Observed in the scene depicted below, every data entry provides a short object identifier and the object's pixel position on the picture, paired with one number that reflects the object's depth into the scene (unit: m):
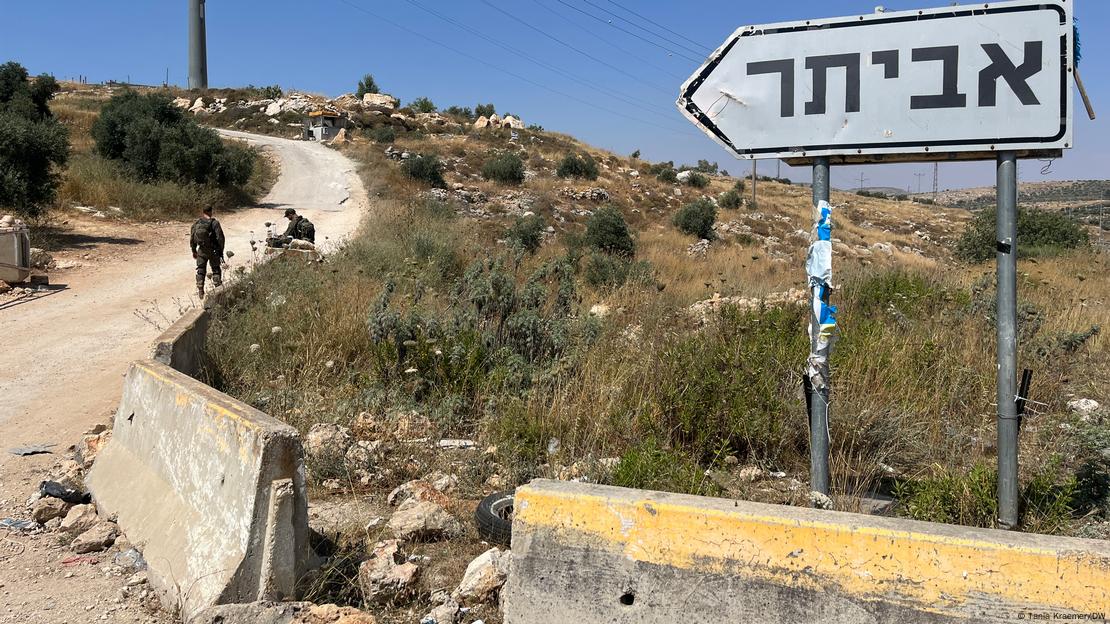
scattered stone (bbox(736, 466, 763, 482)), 4.11
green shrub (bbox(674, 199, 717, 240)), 26.55
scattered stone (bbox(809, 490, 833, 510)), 3.06
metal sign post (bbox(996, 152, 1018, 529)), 2.87
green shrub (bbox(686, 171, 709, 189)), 43.25
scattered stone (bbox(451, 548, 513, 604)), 3.24
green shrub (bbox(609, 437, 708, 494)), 3.66
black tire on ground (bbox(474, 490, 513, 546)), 3.73
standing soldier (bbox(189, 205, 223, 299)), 11.09
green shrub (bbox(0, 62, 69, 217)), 15.62
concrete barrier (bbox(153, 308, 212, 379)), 5.59
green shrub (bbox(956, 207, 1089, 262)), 18.20
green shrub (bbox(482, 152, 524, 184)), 33.78
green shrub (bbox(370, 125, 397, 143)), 43.03
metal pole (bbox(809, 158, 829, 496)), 3.12
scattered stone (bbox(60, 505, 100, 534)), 4.22
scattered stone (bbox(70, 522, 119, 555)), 3.93
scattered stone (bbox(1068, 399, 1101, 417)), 4.93
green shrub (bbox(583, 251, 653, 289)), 12.11
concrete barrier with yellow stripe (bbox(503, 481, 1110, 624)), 2.19
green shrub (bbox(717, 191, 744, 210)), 36.31
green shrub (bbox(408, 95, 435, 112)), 58.50
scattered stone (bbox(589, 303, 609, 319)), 7.82
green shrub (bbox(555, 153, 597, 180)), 37.47
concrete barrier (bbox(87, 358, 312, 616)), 3.08
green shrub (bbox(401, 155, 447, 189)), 29.92
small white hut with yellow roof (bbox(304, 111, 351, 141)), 45.09
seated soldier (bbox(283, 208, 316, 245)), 14.27
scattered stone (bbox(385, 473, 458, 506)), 4.27
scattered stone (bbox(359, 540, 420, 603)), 3.31
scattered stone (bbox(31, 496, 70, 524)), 4.43
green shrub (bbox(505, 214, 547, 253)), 17.80
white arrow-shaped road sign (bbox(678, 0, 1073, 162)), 2.82
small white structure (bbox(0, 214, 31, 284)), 11.76
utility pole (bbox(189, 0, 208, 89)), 72.25
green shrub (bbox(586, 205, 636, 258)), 18.92
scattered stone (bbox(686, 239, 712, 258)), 19.53
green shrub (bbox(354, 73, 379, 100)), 62.88
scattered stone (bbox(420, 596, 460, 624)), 3.11
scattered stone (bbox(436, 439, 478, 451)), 5.07
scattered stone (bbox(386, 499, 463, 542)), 3.87
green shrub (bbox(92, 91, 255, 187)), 22.92
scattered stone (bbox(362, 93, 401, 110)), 54.74
